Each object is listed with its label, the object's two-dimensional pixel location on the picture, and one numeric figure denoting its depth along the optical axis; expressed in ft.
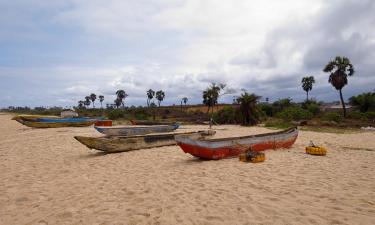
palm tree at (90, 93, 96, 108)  301.02
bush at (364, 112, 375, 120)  109.50
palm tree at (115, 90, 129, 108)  243.60
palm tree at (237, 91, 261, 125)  95.45
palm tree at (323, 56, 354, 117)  121.39
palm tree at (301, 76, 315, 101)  162.26
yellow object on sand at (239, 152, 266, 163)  31.73
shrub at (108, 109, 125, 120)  159.57
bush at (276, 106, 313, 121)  111.58
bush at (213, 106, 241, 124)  103.35
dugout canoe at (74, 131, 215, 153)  39.50
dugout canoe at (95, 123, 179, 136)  64.13
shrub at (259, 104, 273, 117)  143.17
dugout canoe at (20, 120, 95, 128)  91.90
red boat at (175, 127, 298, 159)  33.14
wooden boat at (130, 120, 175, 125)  90.61
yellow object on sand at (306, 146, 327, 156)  36.63
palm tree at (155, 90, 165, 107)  210.38
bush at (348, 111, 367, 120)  109.93
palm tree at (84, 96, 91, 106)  306.35
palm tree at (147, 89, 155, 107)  207.28
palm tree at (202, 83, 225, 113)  133.28
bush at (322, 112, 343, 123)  102.47
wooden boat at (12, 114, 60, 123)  92.99
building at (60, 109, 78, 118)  167.20
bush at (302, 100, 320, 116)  138.62
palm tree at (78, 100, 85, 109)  322.73
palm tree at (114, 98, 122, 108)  249.51
